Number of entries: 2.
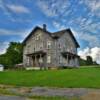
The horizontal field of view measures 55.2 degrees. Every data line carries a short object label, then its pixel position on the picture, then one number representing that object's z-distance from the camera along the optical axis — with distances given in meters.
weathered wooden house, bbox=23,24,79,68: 20.44
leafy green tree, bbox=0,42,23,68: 29.04
